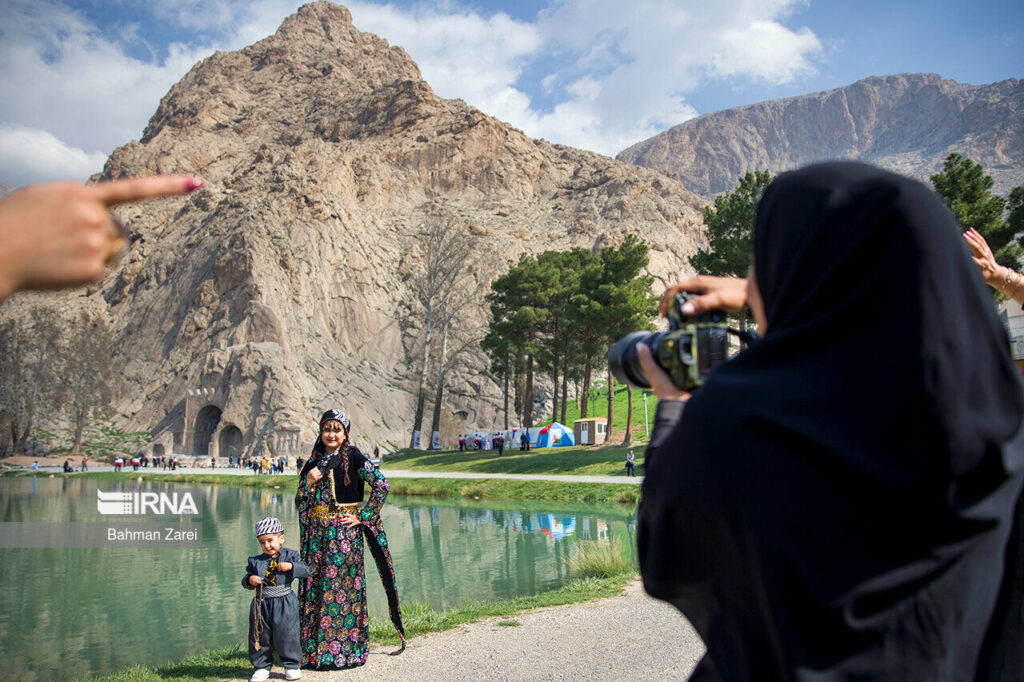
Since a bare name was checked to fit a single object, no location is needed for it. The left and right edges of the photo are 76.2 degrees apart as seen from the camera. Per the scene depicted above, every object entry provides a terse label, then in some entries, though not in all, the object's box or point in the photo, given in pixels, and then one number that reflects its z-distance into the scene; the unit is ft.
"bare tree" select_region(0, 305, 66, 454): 149.38
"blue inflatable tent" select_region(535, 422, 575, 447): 116.26
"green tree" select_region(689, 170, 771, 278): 90.79
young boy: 16.47
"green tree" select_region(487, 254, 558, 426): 122.11
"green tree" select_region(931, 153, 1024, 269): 75.61
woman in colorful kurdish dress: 17.35
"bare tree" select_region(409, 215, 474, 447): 130.31
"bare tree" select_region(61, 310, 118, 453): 153.99
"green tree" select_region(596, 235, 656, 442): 102.83
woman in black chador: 3.02
